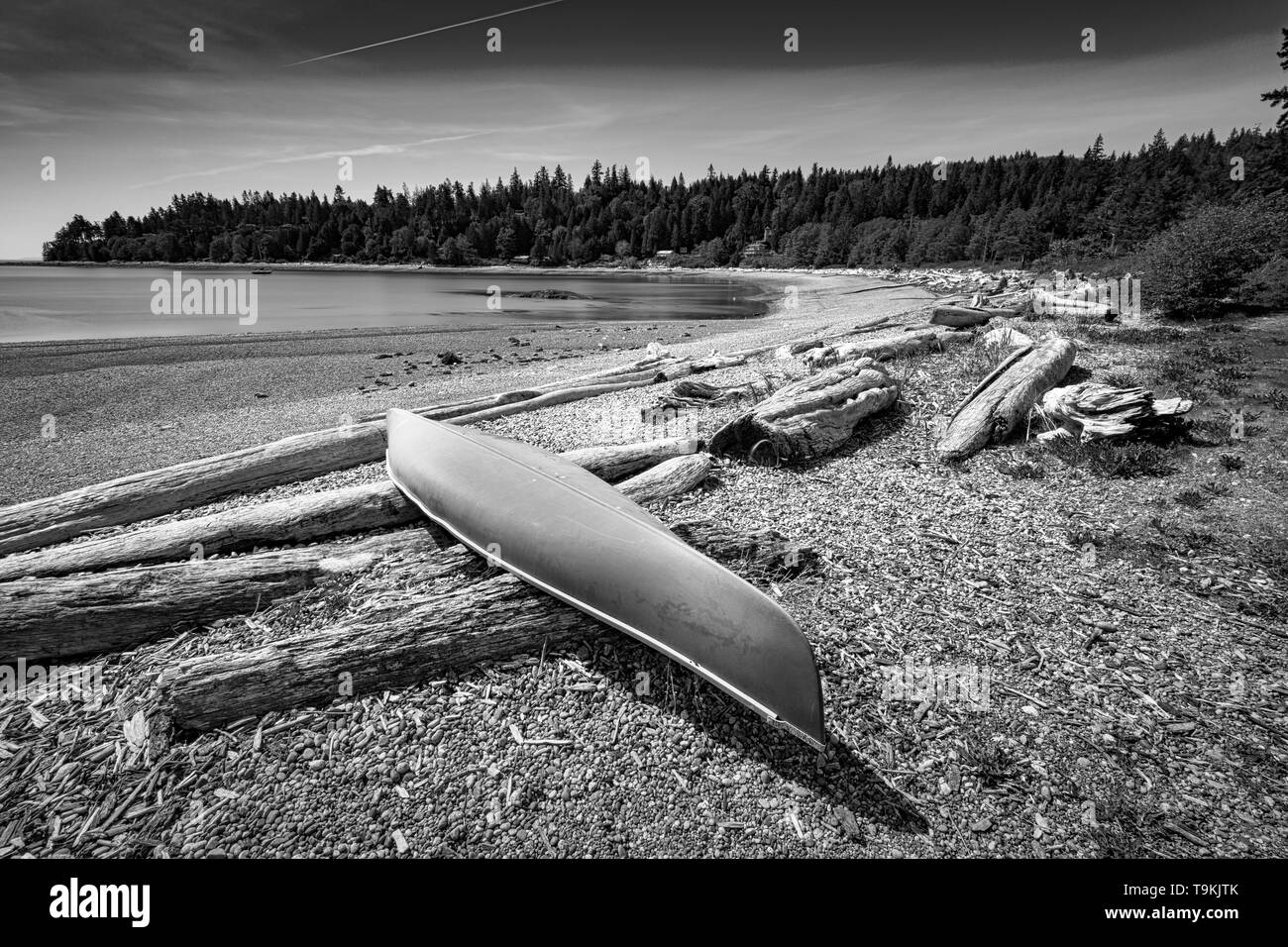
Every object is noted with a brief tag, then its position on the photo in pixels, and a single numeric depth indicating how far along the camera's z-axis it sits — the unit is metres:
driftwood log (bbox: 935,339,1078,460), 8.09
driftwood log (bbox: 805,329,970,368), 12.50
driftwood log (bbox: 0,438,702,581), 5.32
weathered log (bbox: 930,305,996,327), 16.75
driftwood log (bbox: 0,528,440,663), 4.24
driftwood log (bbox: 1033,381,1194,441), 7.85
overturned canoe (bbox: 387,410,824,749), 3.43
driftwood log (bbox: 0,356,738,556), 6.34
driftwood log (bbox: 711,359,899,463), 7.89
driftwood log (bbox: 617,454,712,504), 6.71
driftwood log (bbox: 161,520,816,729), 3.71
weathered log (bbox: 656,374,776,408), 10.50
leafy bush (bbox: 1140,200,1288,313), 16.77
